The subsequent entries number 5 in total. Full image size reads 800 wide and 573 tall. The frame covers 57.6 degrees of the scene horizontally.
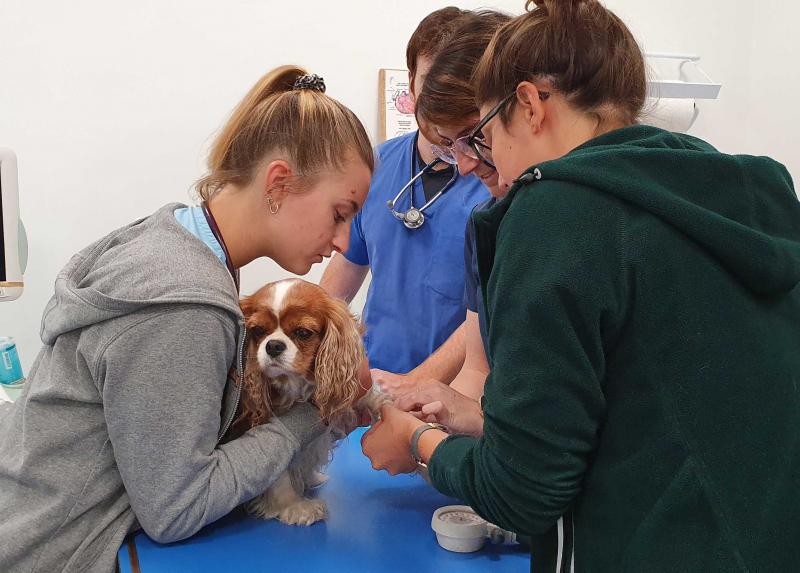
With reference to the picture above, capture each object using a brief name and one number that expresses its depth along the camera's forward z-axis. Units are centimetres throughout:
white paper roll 291
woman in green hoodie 77
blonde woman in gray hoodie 107
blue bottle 225
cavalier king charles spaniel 132
